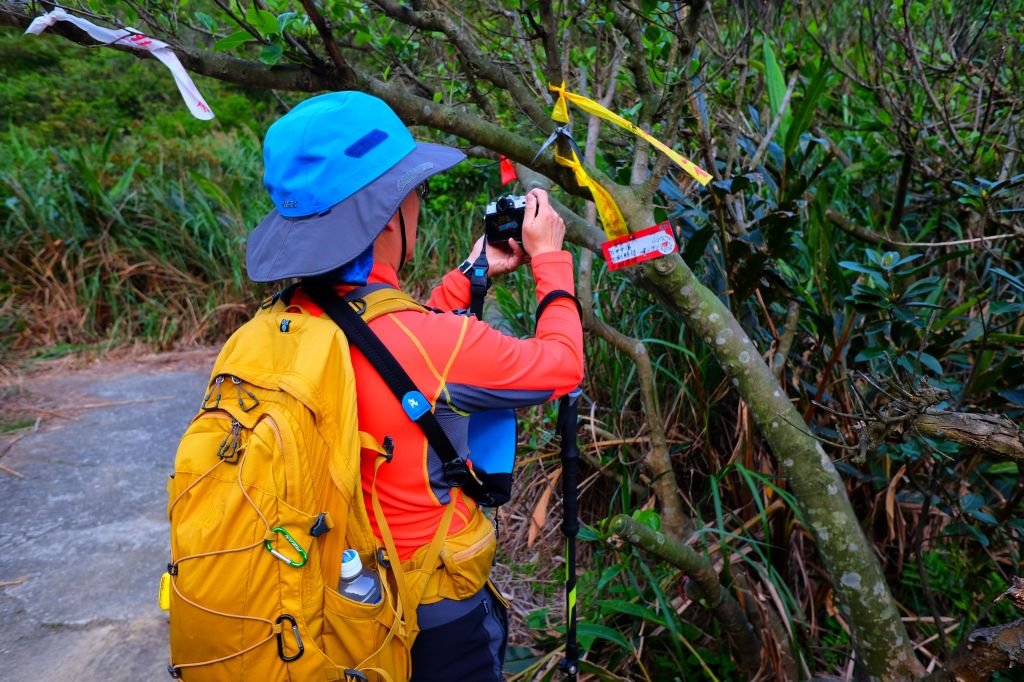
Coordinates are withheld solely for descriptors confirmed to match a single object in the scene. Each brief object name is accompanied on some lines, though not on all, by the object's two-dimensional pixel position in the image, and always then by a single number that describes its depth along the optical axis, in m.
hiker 1.43
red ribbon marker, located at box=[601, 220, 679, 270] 1.66
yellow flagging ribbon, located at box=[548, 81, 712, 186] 1.54
